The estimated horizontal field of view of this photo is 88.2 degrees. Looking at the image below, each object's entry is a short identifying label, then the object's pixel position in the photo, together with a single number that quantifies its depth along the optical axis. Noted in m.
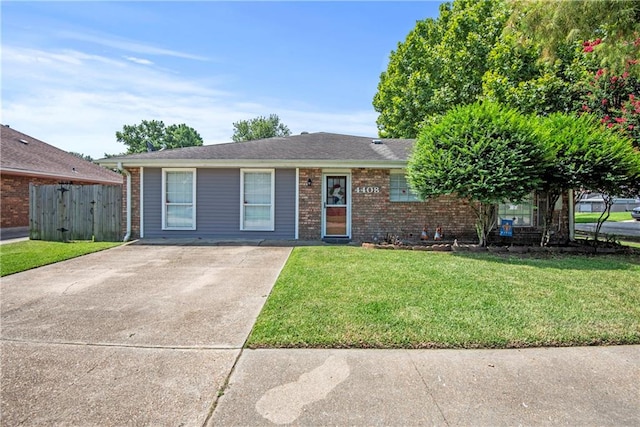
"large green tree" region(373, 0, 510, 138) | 18.23
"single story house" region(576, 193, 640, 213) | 34.06
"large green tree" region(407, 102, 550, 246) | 7.58
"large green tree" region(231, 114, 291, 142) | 49.12
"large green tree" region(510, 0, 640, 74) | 5.14
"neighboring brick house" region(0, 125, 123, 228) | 13.62
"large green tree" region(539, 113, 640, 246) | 7.87
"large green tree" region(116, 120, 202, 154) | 52.78
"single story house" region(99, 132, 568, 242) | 10.40
